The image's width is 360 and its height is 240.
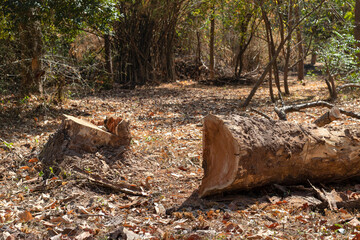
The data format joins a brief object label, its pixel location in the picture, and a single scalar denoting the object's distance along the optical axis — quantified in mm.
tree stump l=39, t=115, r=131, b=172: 4547
